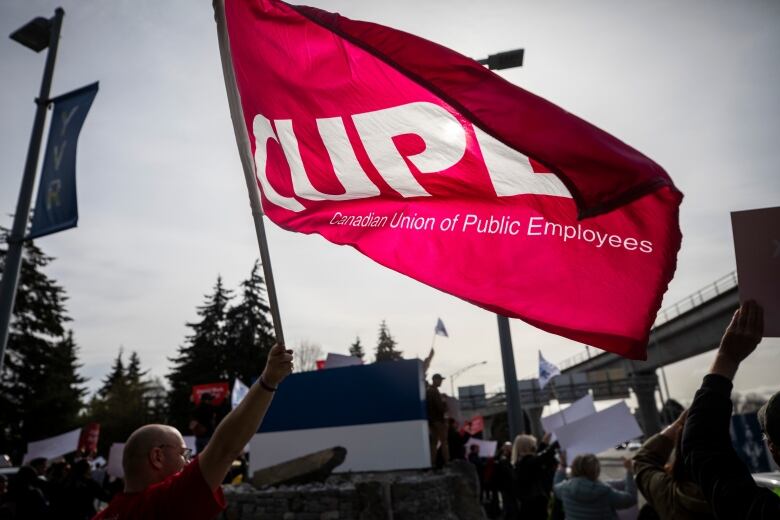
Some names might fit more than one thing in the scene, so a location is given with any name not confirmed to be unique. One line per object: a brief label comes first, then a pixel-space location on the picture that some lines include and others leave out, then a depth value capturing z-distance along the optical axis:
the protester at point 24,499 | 6.71
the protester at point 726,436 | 1.74
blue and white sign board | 9.78
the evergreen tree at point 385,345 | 76.69
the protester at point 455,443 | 11.01
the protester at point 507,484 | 10.48
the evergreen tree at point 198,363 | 41.22
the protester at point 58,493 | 7.57
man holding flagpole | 2.12
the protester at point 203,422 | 12.91
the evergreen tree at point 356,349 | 72.99
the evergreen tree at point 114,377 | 70.06
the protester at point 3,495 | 6.60
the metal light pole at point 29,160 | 7.26
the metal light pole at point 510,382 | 10.27
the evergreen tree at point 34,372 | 28.70
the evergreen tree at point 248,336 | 42.25
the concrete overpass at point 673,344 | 30.73
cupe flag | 2.79
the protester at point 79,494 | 7.68
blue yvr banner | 7.15
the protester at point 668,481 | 2.76
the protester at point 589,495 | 4.77
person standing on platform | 10.15
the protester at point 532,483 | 7.07
